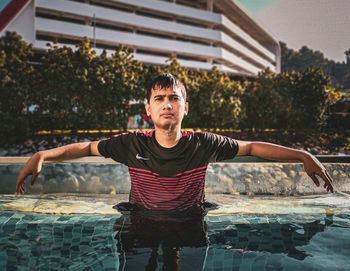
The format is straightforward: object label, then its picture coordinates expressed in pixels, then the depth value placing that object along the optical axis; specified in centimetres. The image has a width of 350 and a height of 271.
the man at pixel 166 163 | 230
